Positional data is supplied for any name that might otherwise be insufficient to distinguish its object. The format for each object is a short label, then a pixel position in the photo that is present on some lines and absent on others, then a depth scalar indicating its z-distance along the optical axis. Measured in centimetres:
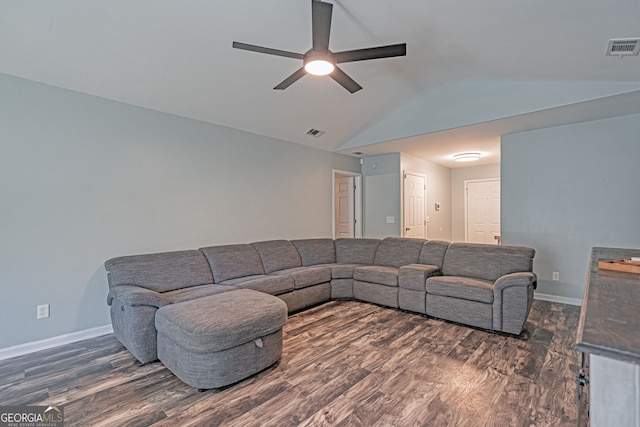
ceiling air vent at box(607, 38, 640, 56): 253
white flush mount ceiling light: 600
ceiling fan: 202
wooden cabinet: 69
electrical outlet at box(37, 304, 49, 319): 295
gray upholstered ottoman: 221
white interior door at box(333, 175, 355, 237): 672
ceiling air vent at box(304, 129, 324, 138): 507
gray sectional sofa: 289
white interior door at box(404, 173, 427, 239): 617
